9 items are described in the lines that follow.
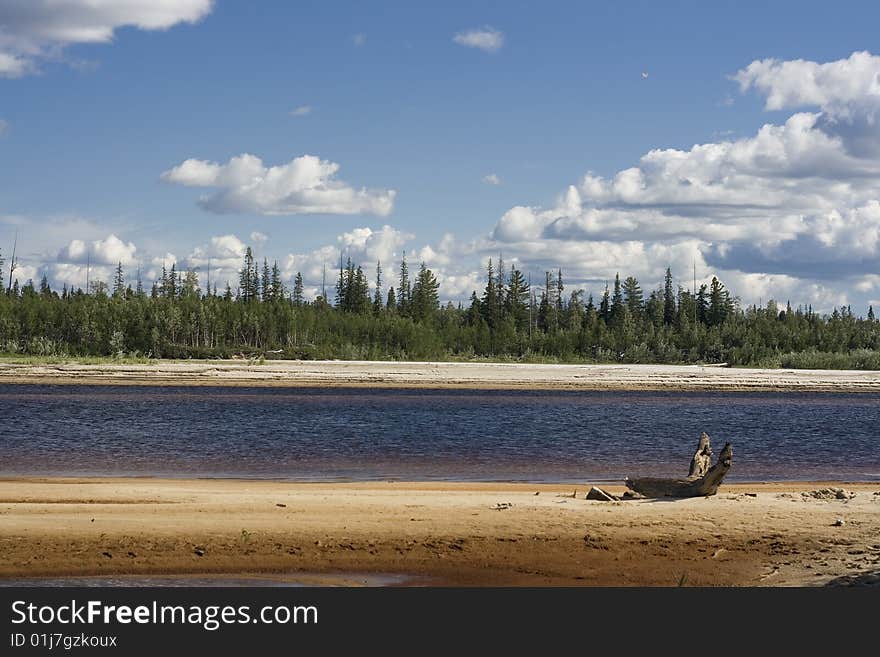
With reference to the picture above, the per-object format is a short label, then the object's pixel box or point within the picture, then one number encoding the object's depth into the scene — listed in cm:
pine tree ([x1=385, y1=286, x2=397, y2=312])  14584
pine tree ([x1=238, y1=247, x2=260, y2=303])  14288
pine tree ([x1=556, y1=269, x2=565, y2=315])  14618
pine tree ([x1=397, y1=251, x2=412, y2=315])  13538
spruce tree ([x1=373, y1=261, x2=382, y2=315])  13786
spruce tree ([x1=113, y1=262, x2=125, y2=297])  15292
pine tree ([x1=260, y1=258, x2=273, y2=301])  13775
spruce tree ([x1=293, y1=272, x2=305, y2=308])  14859
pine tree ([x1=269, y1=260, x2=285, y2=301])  13705
